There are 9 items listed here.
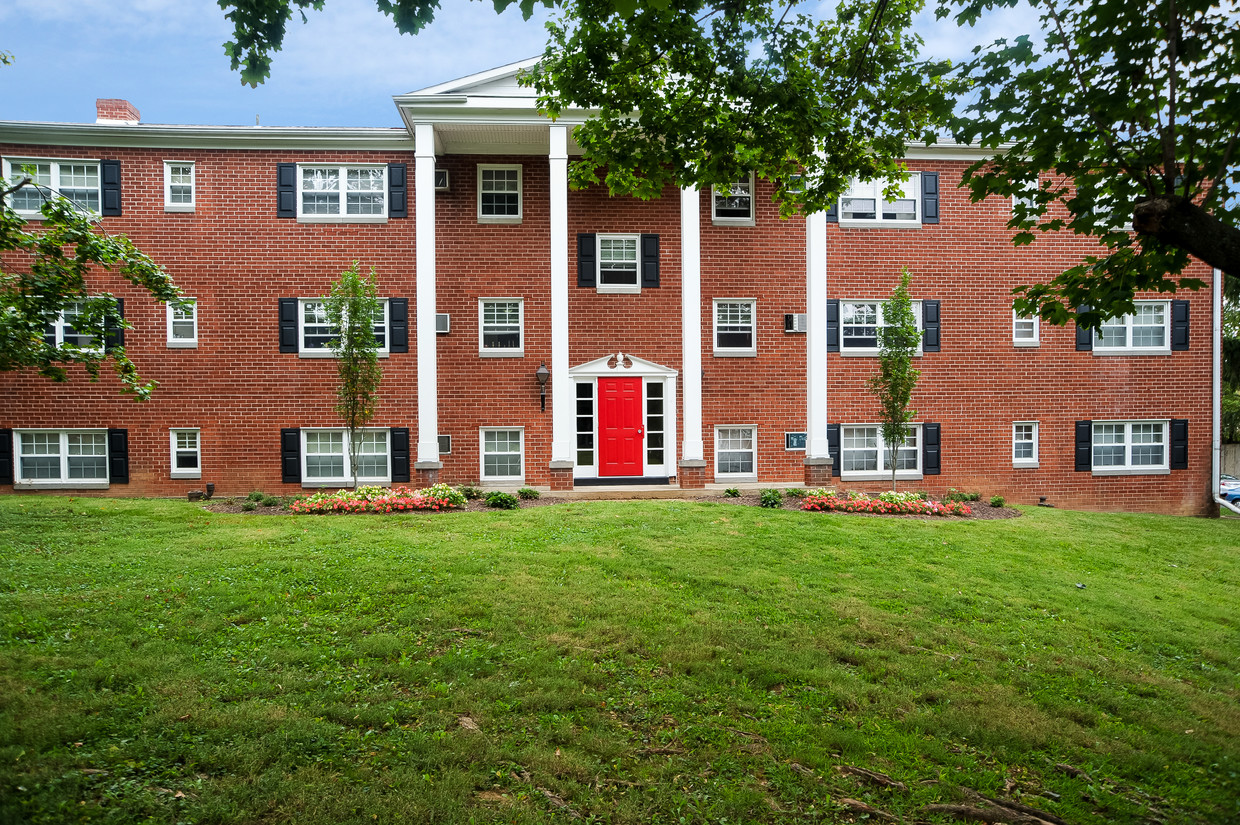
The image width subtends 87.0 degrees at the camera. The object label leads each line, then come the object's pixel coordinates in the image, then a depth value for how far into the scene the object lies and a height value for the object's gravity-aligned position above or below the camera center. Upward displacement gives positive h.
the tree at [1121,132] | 4.12 +1.90
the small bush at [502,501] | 12.38 -1.88
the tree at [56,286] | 8.64 +1.69
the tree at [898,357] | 13.13 +0.86
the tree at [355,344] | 12.68 +1.17
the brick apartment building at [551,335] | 15.05 +1.63
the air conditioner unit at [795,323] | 16.38 +1.93
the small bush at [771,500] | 12.80 -1.96
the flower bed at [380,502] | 12.01 -1.83
